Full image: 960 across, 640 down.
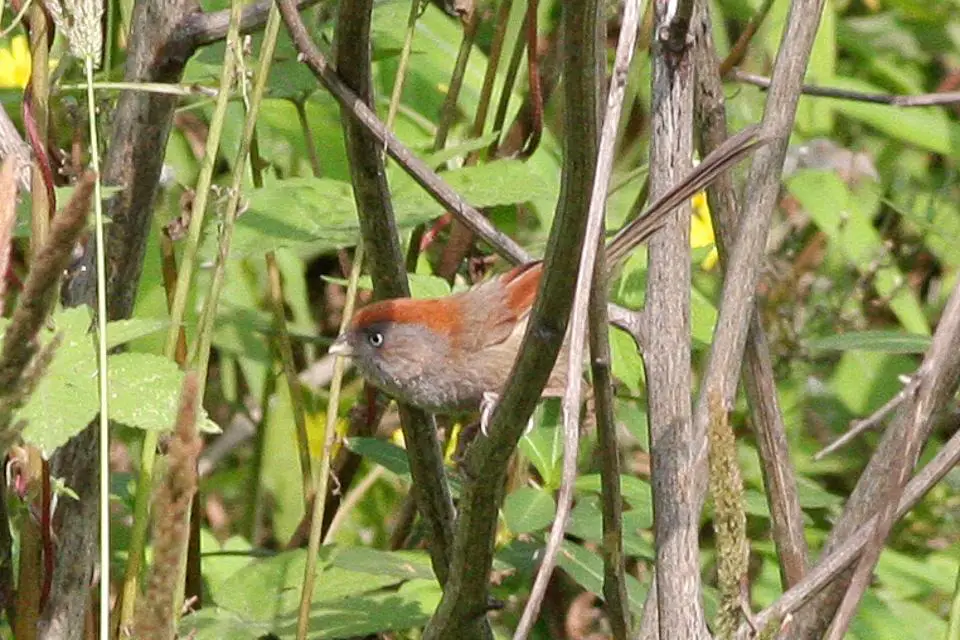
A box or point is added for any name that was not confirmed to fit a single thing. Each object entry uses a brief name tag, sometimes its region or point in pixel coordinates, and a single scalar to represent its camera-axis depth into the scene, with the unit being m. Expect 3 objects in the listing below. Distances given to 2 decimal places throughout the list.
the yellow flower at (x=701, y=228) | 7.71
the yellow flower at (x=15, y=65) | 7.13
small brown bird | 5.07
